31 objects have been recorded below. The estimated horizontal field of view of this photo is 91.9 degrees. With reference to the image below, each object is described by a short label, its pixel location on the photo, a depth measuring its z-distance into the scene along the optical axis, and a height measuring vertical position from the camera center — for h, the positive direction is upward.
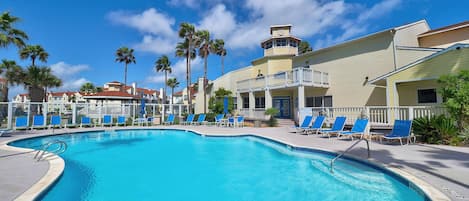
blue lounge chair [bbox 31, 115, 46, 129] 16.17 -0.94
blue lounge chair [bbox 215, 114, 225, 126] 19.80 -0.86
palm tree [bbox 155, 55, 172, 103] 39.44 +7.86
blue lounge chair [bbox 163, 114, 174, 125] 22.53 -1.08
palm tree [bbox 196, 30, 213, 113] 27.27 +8.00
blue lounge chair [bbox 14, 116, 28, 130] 15.28 -0.96
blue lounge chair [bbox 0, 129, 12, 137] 12.34 -1.40
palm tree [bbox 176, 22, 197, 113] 26.12 +8.00
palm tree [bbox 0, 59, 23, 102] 26.24 +4.03
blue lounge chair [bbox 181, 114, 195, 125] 21.72 -0.95
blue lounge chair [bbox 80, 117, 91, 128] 18.41 -1.03
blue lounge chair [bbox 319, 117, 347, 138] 11.27 -0.84
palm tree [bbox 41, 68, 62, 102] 24.38 +3.44
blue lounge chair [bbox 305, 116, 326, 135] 12.62 -0.82
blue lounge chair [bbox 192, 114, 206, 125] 21.34 -0.94
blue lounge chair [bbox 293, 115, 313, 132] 13.16 -0.79
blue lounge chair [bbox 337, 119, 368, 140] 10.15 -0.81
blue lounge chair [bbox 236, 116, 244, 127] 18.95 -0.90
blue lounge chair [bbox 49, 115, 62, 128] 16.70 -0.90
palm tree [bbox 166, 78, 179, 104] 55.81 +6.46
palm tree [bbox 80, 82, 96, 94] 54.12 +5.01
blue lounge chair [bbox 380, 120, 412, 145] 8.73 -0.82
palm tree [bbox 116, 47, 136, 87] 37.47 +8.89
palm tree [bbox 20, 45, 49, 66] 25.66 +6.41
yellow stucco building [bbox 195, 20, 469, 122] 11.75 +2.54
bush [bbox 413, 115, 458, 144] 8.43 -0.76
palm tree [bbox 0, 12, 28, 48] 11.88 +4.32
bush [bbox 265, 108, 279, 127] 18.11 -0.96
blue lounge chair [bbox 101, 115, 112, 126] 19.59 -0.97
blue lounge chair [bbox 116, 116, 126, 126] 20.00 -0.97
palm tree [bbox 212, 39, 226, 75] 35.97 +10.21
